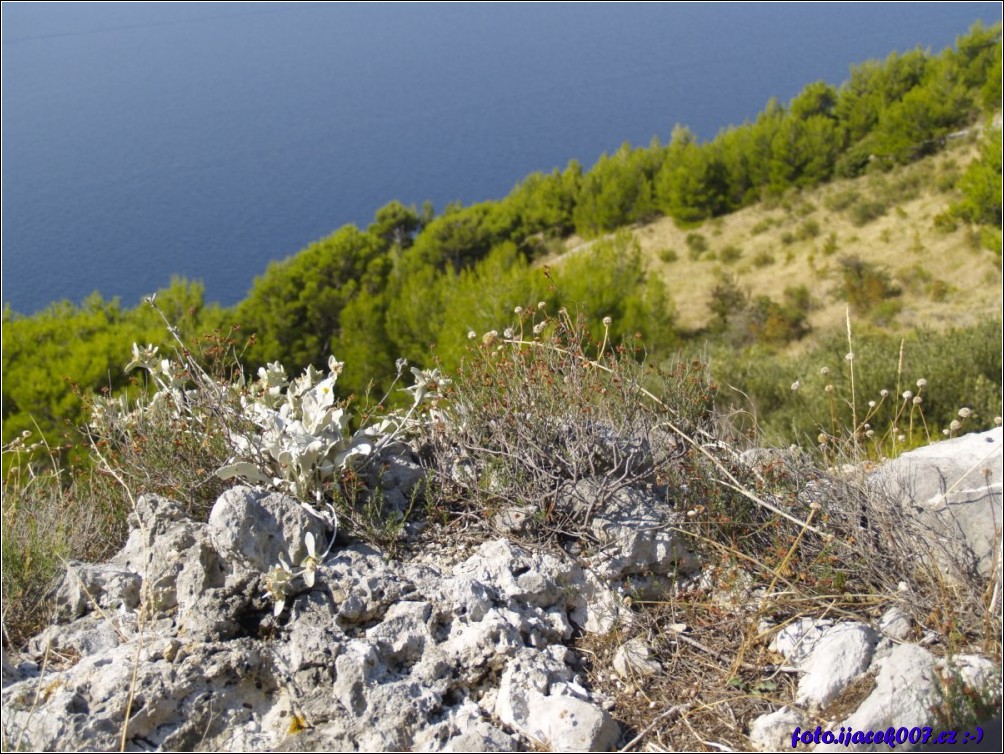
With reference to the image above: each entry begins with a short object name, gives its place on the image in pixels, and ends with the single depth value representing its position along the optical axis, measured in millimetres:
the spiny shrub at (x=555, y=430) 2908
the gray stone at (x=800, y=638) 2496
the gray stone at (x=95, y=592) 2633
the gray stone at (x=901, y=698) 2137
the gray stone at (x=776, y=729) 2211
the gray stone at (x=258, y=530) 2582
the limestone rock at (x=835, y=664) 2303
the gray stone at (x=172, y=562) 2561
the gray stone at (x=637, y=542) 2773
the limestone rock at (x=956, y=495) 2576
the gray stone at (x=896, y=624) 2451
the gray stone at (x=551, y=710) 2174
